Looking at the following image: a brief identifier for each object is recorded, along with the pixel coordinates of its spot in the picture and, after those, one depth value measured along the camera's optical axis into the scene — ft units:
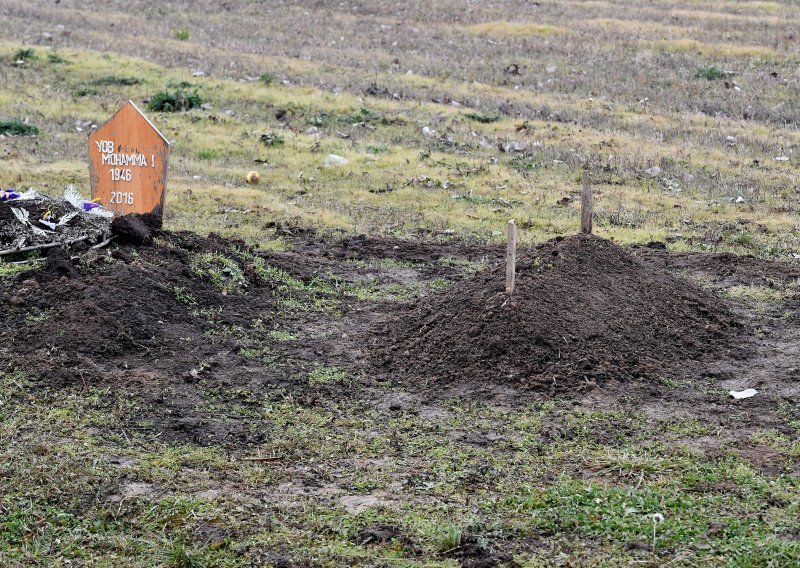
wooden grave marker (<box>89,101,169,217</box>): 61.72
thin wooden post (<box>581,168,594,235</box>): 56.13
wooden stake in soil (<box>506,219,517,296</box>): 46.56
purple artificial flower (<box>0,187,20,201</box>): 55.36
